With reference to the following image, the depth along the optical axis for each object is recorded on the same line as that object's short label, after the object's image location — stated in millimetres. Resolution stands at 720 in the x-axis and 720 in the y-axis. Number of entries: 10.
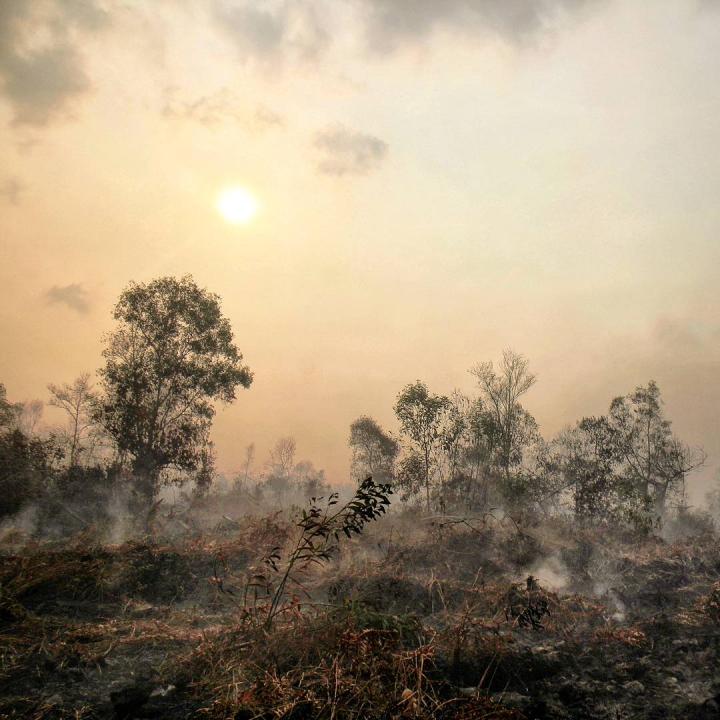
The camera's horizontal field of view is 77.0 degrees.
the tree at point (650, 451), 32375
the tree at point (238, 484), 32375
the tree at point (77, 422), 20020
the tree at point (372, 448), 38312
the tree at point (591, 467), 24719
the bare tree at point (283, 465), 63609
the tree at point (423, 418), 25719
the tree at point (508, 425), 27438
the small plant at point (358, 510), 4555
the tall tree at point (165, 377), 20188
